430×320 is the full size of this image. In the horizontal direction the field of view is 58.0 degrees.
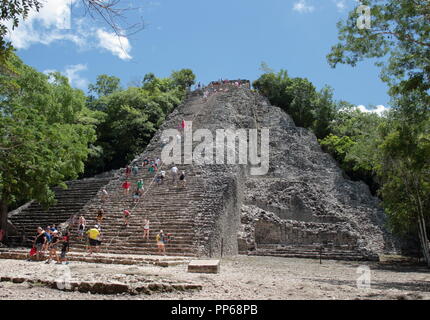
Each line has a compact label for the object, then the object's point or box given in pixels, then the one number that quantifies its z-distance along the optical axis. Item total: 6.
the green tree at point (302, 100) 35.53
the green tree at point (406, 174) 11.67
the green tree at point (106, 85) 40.69
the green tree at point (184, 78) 44.81
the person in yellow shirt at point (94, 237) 12.66
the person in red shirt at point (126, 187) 18.45
